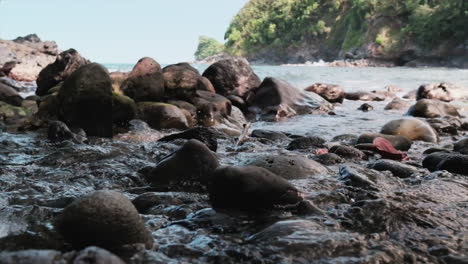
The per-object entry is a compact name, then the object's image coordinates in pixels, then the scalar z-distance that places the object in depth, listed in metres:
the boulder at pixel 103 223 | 2.05
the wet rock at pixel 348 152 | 4.82
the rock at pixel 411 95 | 14.54
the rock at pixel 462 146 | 5.20
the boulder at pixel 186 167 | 3.44
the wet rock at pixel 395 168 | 3.89
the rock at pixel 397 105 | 11.33
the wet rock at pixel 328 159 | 4.48
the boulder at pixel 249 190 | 2.76
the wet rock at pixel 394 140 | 5.70
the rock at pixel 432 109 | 9.47
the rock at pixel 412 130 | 6.46
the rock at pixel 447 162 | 3.91
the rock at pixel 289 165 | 3.73
